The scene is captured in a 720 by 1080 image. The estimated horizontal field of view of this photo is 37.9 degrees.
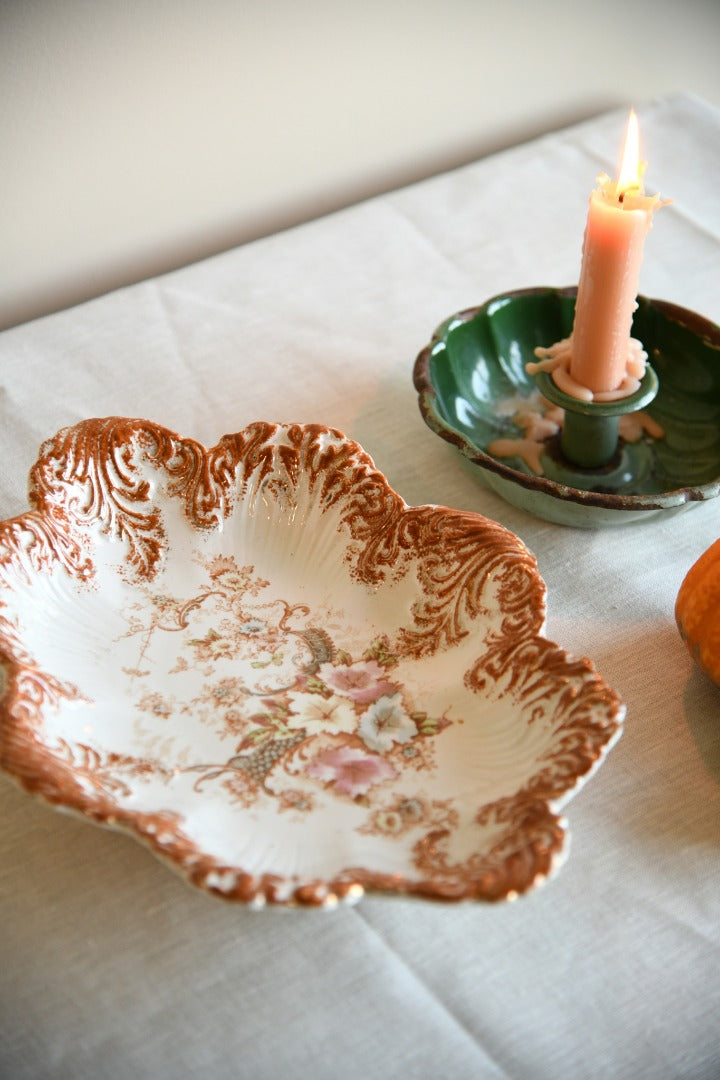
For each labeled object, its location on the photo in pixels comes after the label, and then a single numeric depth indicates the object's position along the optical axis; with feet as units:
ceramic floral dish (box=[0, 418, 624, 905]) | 1.40
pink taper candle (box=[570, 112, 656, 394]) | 1.86
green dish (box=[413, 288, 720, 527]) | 2.13
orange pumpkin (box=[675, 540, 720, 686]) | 1.69
